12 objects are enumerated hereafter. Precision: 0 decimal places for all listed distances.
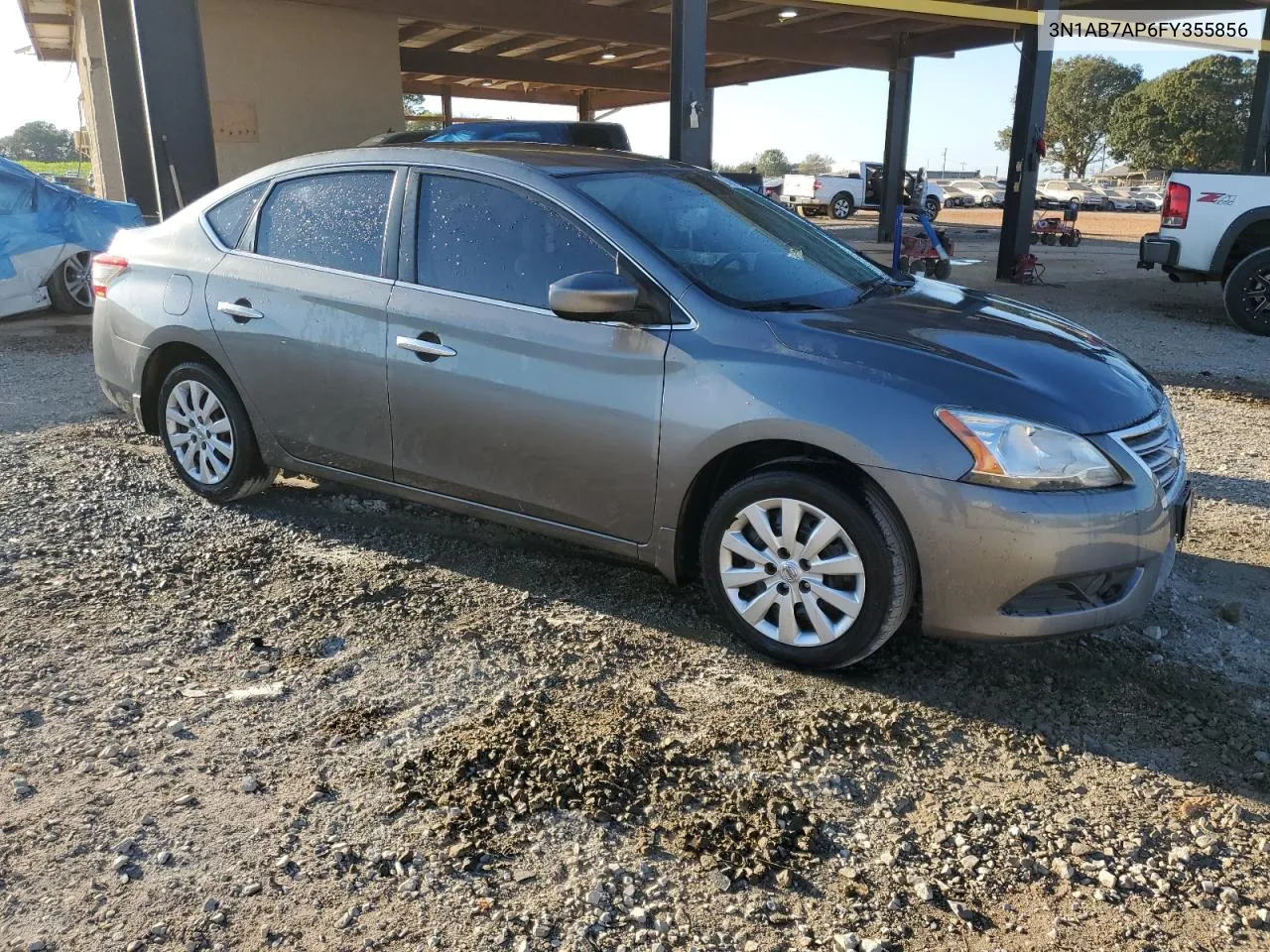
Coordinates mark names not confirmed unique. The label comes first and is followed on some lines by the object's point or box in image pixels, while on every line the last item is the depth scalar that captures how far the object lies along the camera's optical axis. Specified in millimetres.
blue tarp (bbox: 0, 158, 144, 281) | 9742
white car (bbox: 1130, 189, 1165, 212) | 52388
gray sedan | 3035
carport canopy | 9422
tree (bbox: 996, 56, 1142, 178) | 80312
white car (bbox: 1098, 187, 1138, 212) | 52438
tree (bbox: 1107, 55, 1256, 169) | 65938
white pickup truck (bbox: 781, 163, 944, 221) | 37966
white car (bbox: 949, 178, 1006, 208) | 52062
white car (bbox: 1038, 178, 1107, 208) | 53984
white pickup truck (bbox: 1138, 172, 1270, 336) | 10234
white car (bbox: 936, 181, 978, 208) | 50725
